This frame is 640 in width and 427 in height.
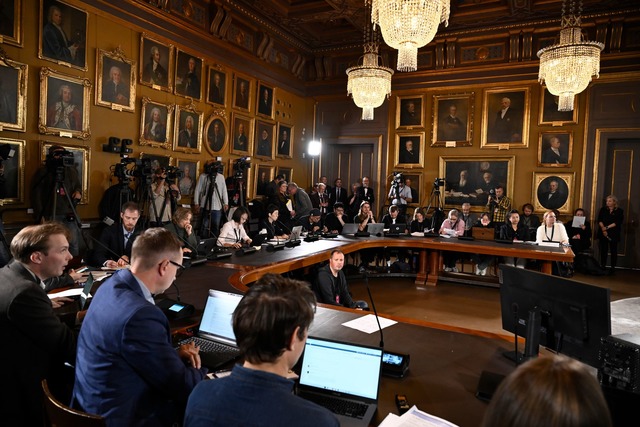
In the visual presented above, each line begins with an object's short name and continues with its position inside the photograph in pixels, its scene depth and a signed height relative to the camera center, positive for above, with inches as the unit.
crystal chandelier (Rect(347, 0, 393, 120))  291.4 +79.1
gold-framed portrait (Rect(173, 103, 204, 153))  306.8 +44.4
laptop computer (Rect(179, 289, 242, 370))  86.1 -29.4
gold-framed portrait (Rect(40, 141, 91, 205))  242.1 +12.2
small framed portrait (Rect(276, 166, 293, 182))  417.7 +22.2
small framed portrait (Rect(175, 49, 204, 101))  306.8 +83.4
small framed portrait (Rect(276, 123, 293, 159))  417.4 +52.4
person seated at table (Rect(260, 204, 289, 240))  256.4 -17.9
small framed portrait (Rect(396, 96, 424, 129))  418.3 +85.6
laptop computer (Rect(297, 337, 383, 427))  66.4 -28.3
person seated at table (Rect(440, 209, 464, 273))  293.4 -20.2
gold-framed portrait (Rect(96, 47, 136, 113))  253.6 +64.2
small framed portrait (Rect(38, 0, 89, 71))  223.1 +80.2
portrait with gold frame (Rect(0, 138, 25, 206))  211.2 +4.1
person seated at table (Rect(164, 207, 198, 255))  205.9 -16.8
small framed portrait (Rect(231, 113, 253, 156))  358.9 +49.7
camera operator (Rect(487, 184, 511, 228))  372.8 -0.1
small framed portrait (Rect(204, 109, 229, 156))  332.8 +46.5
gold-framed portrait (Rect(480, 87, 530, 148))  379.6 +77.3
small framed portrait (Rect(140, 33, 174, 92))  279.7 +83.4
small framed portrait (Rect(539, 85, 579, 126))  363.3 +79.7
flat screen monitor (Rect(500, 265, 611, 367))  70.6 -17.8
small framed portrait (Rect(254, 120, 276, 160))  386.8 +49.4
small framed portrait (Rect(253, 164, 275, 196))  388.8 +13.7
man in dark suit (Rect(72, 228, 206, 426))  62.3 -25.9
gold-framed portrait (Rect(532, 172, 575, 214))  365.7 +13.4
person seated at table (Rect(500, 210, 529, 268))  300.5 -17.8
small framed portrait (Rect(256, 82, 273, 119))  386.0 +84.4
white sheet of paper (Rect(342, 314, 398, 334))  102.2 -30.2
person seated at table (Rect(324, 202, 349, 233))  319.6 -17.3
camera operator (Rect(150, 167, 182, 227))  275.9 -2.7
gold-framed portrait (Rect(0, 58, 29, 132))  207.9 +42.7
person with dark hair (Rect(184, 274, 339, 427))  44.3 -19.4
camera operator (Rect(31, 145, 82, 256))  211.7 -2.8
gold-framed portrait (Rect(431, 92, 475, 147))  398.6 +76.8
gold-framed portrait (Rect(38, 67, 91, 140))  225.3 +43.3
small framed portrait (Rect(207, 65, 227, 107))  333.7 +82.2
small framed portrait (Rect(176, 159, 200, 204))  311.7 +10.2
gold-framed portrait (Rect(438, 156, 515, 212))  386.0 +23.9
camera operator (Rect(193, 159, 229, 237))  319.0 -4.2
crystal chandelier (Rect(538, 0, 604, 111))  244.4 +82.9
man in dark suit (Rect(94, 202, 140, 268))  171.2 -19.7
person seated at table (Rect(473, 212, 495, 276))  285.4 -37.9
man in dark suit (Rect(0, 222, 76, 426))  74.9 -28.6
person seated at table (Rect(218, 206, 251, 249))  234.4 -21.5
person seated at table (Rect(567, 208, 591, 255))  348.2 -23.5
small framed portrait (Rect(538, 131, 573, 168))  365.1 +49.3
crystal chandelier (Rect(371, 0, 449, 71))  177.3 +74.5
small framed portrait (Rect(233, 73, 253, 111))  358.3 +85.2
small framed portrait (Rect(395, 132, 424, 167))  417.1 +49.1
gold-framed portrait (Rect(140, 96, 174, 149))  281.4 +44.0
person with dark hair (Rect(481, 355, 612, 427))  27.9 -12.6
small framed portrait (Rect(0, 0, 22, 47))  206.4 +76.9
